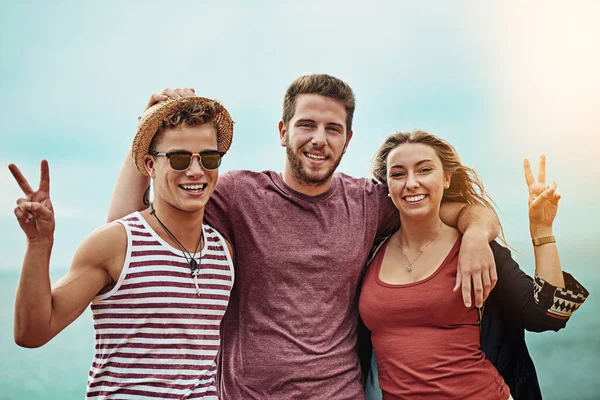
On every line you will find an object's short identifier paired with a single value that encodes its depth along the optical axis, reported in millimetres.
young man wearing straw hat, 2258
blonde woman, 2906
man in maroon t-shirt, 2955
